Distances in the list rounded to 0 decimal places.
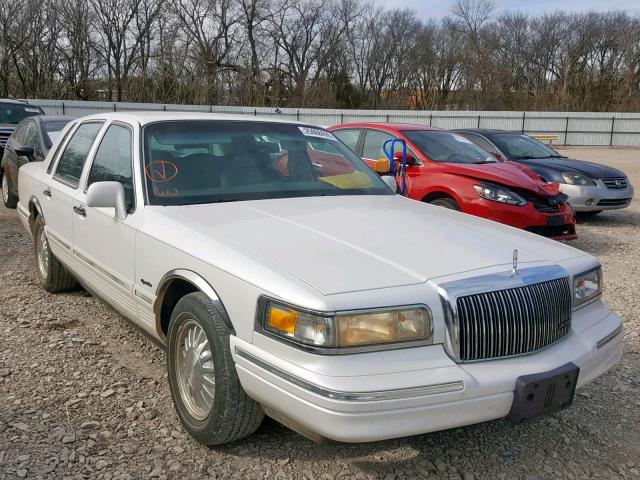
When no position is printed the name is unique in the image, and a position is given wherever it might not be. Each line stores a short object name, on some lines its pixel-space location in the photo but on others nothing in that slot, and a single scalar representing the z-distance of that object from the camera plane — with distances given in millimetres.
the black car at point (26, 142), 9164
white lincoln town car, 2355
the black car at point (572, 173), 9664
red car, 7164
